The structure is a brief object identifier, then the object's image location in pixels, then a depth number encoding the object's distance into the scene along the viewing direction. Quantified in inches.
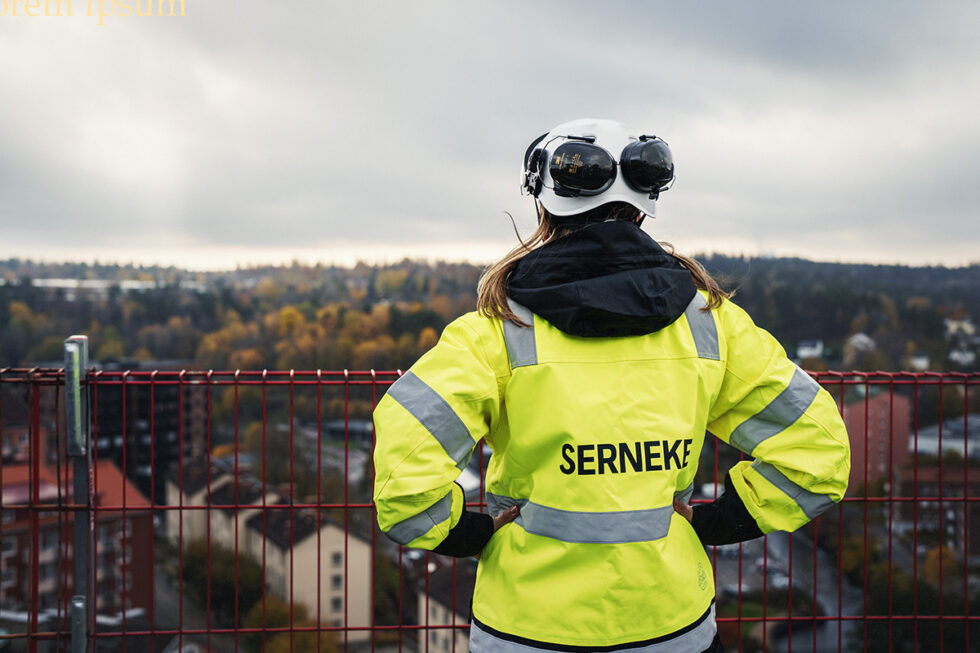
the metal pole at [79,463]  129.4
